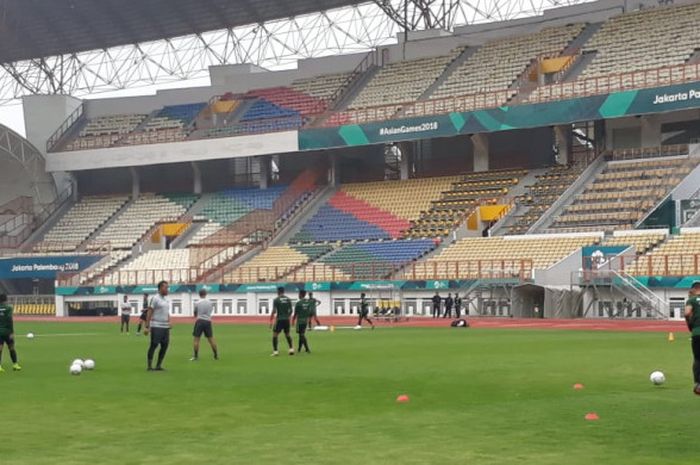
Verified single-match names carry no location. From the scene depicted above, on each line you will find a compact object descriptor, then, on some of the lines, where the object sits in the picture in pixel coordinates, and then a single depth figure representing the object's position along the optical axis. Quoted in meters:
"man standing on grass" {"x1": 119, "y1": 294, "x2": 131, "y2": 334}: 46.84
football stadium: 15.48
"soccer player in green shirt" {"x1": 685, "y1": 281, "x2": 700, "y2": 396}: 17.14
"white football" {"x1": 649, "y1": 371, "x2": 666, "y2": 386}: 18.84
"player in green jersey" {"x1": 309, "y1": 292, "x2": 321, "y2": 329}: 30.48
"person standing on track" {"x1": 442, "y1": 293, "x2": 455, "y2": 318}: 54.94
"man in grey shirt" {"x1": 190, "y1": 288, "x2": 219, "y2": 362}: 27.00
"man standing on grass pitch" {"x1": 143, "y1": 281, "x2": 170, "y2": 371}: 24.19
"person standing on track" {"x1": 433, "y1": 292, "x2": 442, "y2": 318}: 55.69
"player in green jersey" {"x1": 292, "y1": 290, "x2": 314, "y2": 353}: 29.59
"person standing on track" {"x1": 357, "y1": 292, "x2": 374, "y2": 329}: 49.09
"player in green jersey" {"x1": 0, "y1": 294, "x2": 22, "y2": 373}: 24.78
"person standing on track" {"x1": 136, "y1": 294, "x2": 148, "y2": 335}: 42.95
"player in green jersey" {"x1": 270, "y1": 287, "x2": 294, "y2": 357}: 28.88
